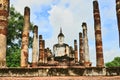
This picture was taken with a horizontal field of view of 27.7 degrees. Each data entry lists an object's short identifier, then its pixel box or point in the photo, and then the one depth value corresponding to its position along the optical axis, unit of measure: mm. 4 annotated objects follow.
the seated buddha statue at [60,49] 30925
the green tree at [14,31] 26814
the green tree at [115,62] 40741
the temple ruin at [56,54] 8352
